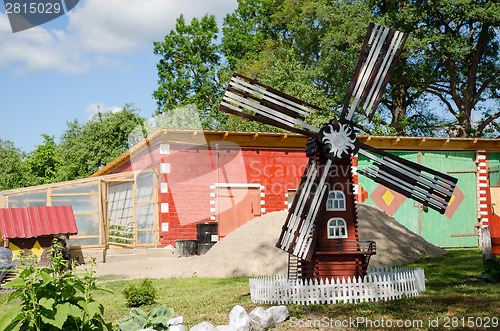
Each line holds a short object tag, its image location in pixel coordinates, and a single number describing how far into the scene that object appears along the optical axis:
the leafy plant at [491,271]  10.38
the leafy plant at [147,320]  6.39
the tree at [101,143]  36.06
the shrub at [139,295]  9.78
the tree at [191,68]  36.50
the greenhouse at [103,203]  17.19
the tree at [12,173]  39.28
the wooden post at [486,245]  10.99
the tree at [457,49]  25.50
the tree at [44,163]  41.12
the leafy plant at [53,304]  4.51
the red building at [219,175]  19.34
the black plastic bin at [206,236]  17.92
